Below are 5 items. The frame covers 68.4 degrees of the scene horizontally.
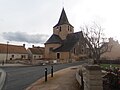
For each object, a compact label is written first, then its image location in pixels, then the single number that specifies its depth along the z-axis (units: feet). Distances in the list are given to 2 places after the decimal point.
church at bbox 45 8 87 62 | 91.55
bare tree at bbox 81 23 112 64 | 45.23
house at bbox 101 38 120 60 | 83.01
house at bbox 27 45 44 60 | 120.63
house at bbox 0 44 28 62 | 98.95
